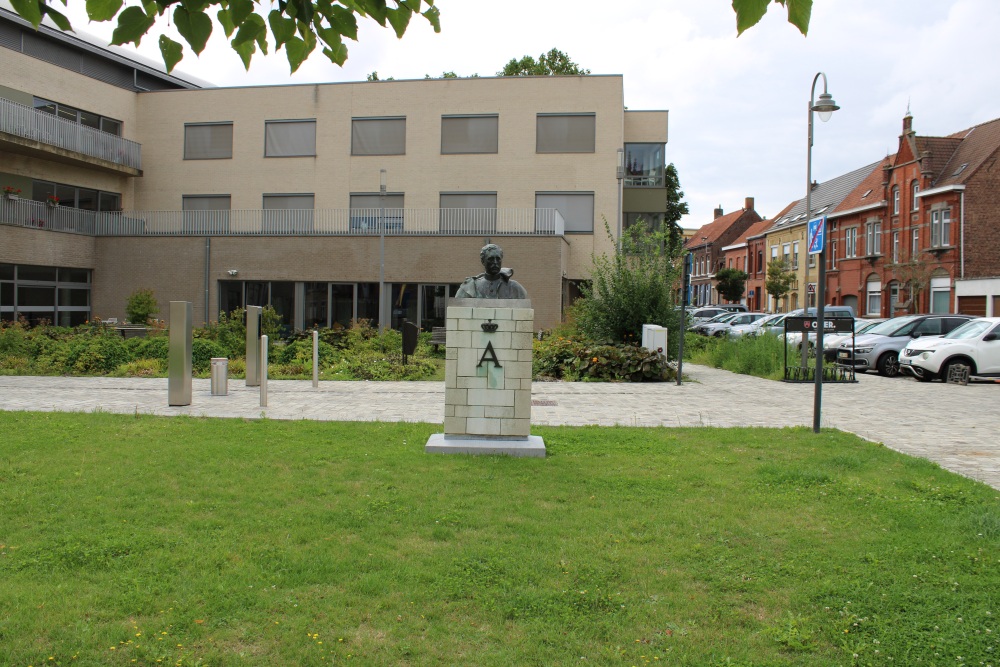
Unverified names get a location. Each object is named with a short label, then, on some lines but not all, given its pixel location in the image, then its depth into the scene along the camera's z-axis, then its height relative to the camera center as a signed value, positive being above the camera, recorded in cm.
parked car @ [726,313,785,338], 3300 +37
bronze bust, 837 +49
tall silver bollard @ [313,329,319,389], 1463 -65
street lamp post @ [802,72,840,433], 910 +3
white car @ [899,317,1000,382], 1820 -35
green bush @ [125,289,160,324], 2611 +49
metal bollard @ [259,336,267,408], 1144 -78
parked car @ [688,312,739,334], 3906 +68
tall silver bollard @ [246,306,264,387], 1416 -36
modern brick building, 2772 +560
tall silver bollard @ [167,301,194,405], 1155 -47
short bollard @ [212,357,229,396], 1317 -88
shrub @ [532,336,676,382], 1745 -74
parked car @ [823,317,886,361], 2094 -10
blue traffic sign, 1089 +158
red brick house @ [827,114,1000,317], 4156 +614
